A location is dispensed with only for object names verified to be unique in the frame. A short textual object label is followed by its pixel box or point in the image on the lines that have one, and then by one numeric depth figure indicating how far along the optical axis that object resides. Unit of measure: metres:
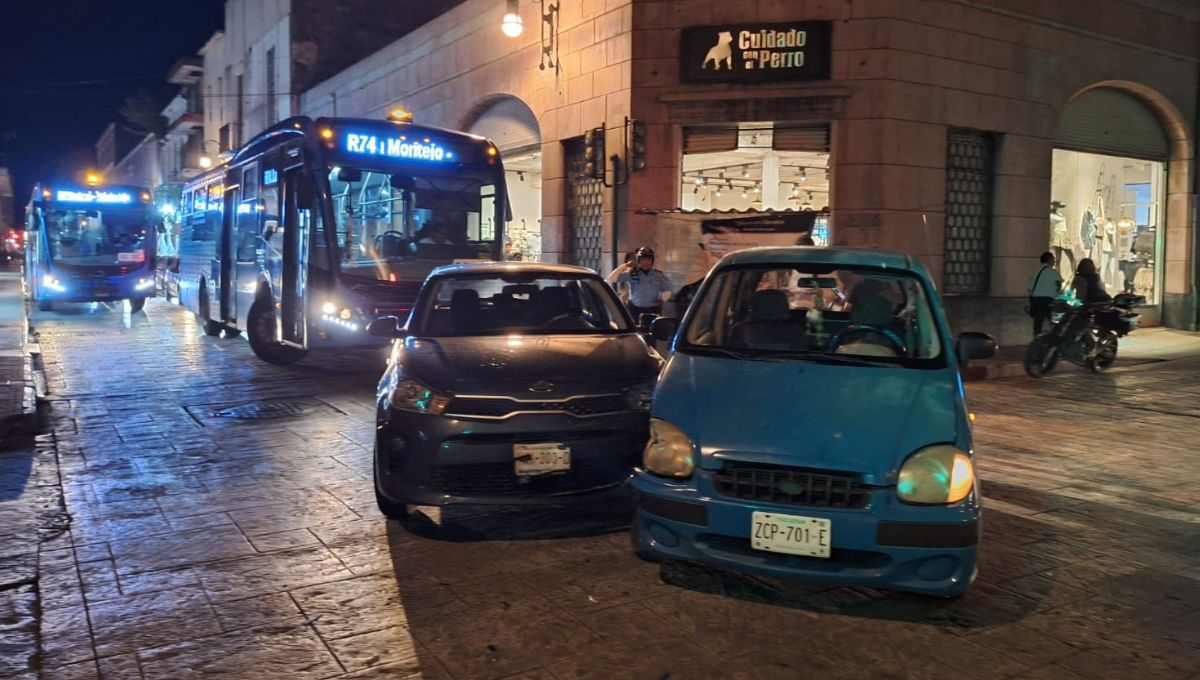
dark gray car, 5.15
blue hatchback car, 3.94
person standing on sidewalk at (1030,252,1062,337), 14.30
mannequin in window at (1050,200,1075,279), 17.92
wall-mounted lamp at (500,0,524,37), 16.14
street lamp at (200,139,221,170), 41.84
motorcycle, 13.07
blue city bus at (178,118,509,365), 11.18
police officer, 11.55
